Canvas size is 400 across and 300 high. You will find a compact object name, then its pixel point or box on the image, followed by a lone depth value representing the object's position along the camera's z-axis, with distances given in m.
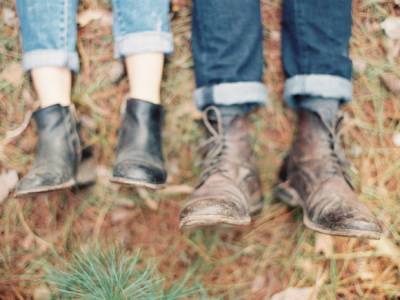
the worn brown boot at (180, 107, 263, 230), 1.38
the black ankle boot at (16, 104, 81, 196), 1.49
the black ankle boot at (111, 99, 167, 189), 1.49
